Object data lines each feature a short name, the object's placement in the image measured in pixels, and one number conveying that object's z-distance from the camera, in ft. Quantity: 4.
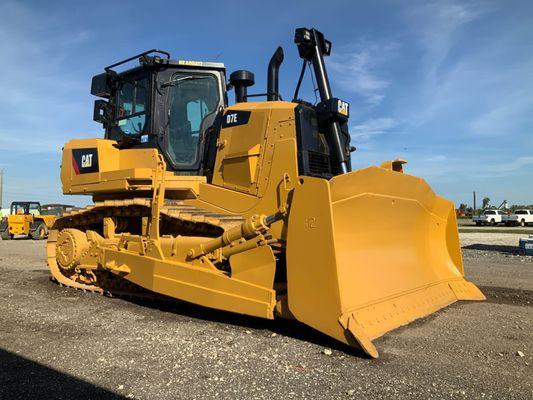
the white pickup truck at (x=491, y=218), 142.51
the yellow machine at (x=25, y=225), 78.02
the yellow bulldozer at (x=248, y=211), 13.92
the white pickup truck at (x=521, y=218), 136.46
